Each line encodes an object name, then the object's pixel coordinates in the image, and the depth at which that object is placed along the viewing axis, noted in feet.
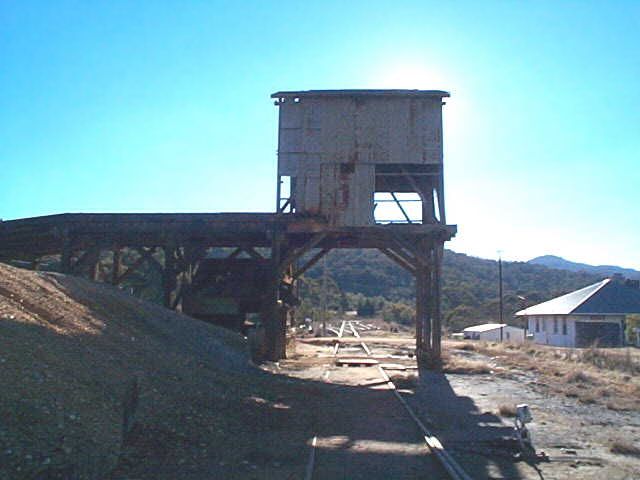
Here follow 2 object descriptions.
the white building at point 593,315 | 152.35
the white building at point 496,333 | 208.59
